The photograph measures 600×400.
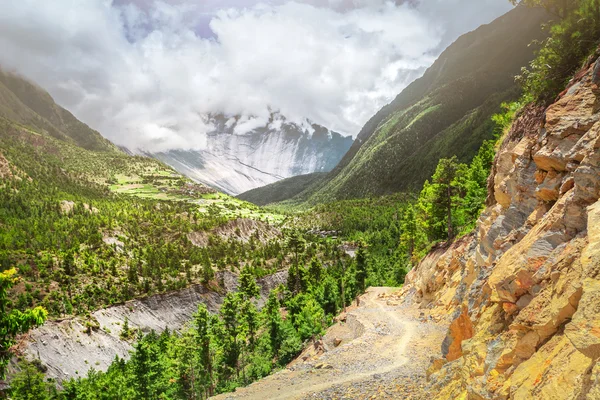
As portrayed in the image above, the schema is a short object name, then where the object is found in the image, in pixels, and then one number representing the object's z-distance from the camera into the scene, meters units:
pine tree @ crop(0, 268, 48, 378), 13.08
